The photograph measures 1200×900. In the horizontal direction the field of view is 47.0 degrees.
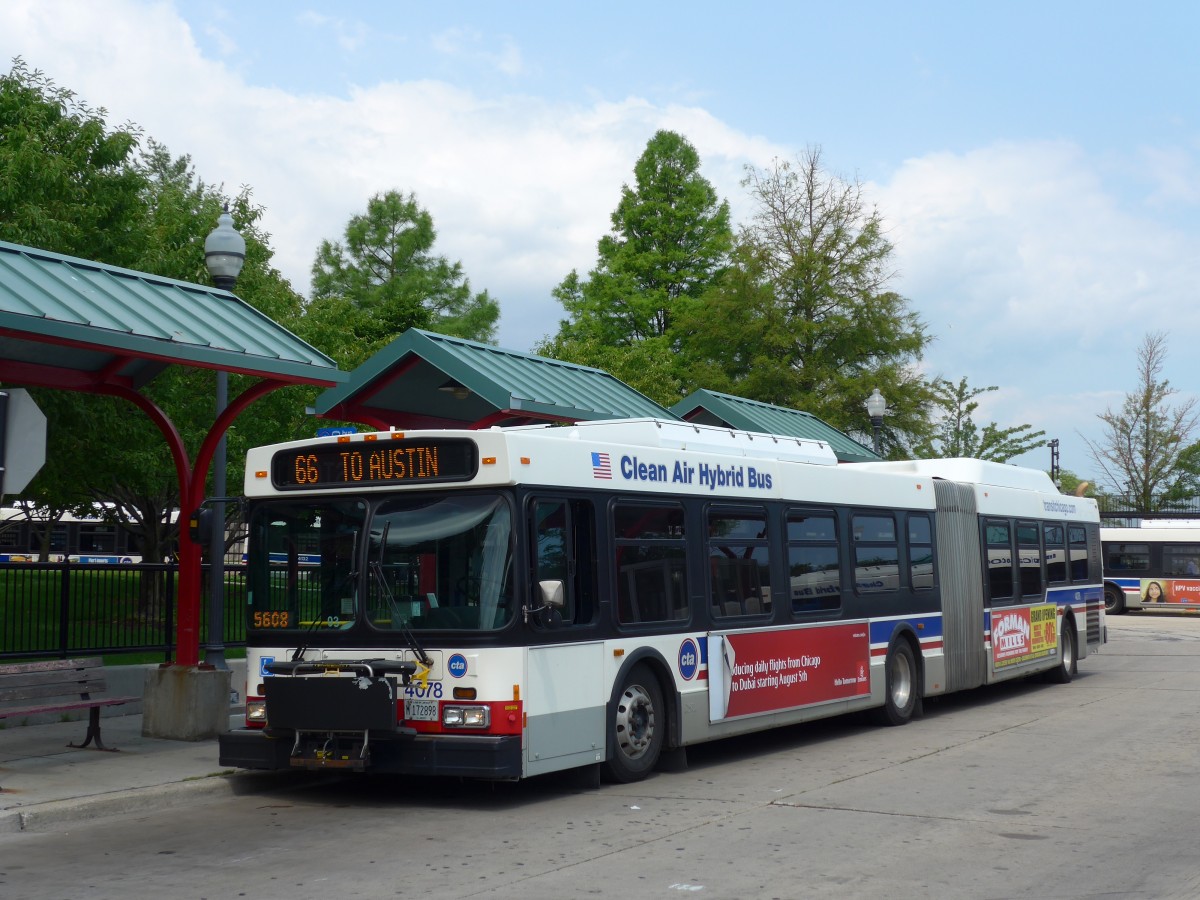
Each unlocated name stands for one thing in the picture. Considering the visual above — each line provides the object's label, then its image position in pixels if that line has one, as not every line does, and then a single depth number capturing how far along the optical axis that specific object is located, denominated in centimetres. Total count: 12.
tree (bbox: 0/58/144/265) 1933
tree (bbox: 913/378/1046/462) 5856
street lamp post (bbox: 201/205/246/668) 1446
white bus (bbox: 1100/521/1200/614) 4697
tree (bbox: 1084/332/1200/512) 6175
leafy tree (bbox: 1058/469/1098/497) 8612
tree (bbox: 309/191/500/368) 6150
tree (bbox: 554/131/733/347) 5575
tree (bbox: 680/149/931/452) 4575
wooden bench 1202
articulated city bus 1007
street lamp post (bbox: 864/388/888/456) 2806
